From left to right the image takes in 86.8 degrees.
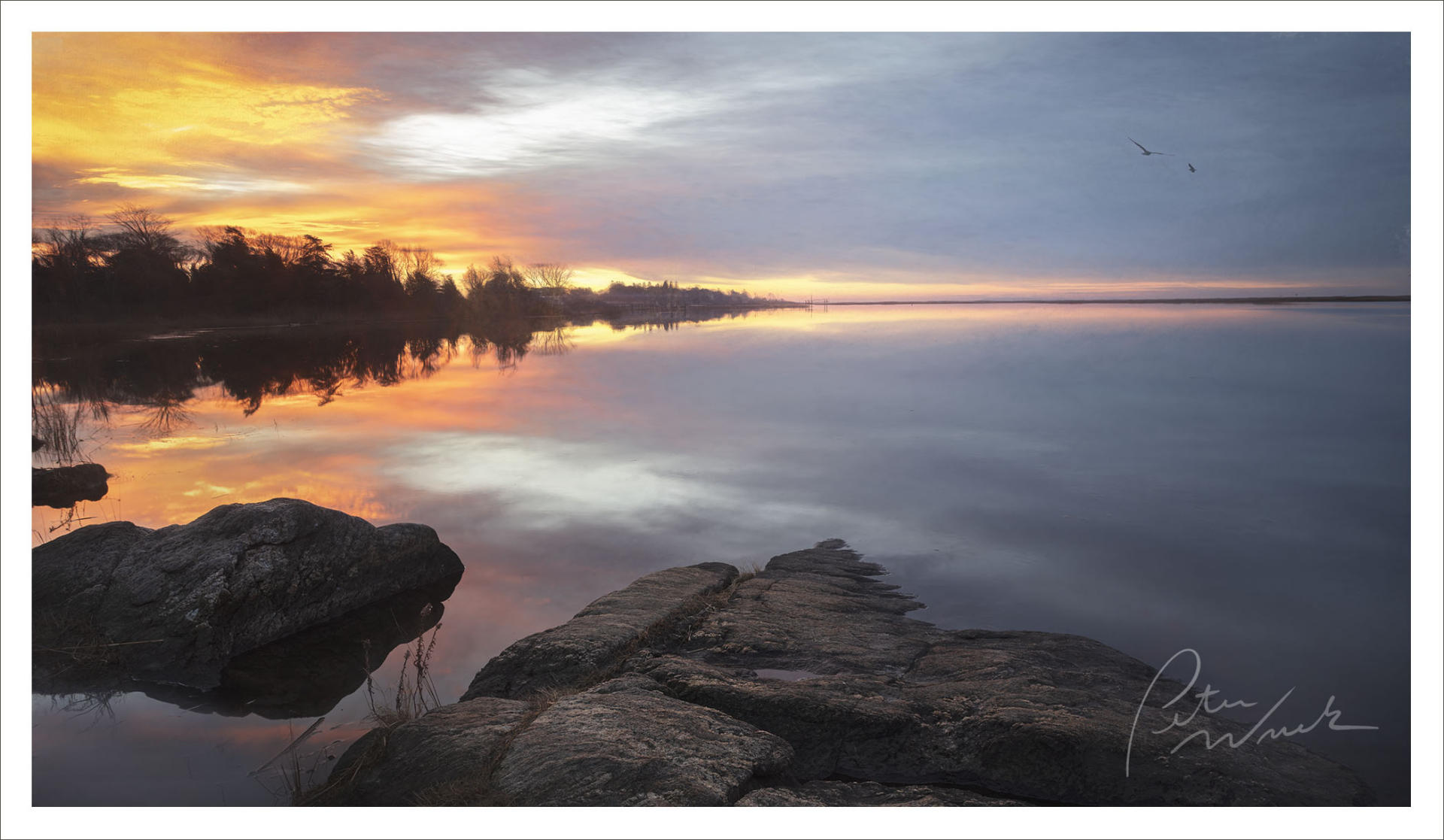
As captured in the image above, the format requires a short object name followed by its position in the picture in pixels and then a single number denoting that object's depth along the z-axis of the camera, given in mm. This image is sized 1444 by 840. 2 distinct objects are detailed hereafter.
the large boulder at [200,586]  6094
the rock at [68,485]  9164
